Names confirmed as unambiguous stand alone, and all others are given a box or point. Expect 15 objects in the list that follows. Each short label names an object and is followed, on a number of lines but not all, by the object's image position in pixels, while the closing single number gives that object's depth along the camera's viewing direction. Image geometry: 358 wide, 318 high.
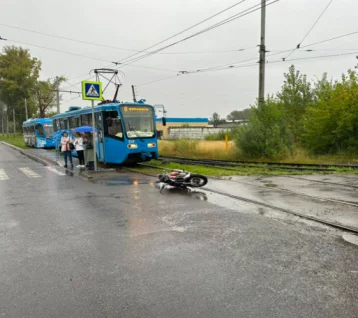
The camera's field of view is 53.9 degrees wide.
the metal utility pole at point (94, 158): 14.02
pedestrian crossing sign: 13.40
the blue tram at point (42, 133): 34.72
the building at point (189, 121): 92.28
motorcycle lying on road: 9.79
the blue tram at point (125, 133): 15.51
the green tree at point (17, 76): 68.00
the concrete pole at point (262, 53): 20.16
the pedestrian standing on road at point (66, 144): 16.02
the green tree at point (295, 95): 24.09
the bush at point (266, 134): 18.78
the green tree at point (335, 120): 18.52
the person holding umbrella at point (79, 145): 15.64
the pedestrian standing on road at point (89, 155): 15.12
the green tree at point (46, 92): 60.63
